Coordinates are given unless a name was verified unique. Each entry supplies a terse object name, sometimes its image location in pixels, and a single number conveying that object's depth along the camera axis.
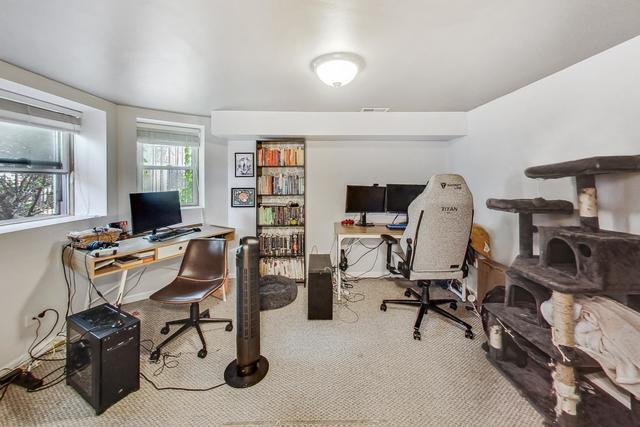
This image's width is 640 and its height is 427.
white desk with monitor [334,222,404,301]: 2.75
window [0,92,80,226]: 1.97
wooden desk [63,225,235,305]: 1.90
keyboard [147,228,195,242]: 2.43
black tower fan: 1.64
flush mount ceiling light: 1.68
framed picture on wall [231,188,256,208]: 3.30
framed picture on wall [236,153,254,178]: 3.29
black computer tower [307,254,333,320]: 2.43
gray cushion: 2.75
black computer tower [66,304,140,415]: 1.44
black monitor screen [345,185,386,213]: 3.21
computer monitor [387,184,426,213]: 3.18
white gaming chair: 2.03
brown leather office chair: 1.94
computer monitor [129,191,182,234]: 2.27
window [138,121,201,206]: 2.93
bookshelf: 3.33
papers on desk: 1.92
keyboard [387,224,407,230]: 3.00
